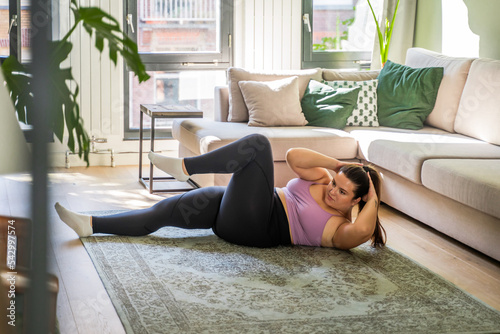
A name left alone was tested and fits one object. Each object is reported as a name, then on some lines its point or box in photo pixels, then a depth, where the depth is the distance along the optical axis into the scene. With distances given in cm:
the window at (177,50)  516
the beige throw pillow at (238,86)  456
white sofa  307
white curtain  537
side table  425
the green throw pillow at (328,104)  446
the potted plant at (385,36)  530
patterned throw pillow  451
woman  285
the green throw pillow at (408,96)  439
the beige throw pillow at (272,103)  443
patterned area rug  222
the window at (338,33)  548
